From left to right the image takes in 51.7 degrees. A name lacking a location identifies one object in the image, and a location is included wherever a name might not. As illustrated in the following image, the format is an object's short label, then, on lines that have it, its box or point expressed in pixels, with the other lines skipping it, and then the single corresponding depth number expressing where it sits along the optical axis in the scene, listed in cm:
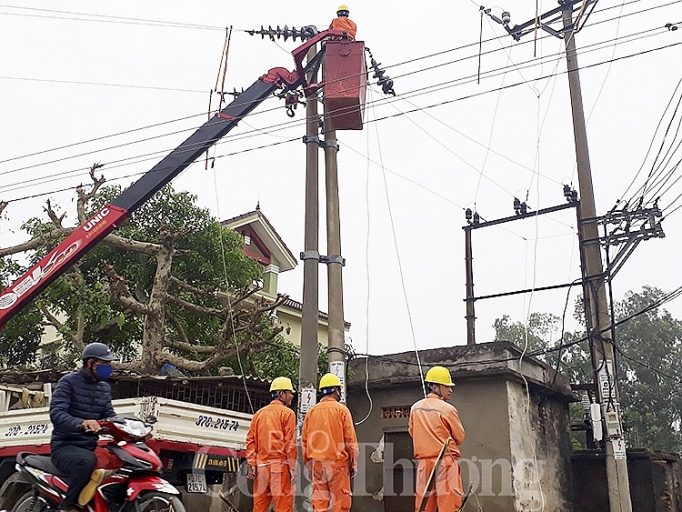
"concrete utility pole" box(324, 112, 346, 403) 990
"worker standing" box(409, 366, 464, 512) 692
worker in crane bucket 1132
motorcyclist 546
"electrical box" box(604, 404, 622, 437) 1048
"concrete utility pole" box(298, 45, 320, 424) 978
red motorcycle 546
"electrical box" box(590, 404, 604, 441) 1090
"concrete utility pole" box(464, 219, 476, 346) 1788
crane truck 799
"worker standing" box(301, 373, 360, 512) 742
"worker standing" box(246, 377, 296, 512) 755
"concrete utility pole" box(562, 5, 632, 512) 1048
